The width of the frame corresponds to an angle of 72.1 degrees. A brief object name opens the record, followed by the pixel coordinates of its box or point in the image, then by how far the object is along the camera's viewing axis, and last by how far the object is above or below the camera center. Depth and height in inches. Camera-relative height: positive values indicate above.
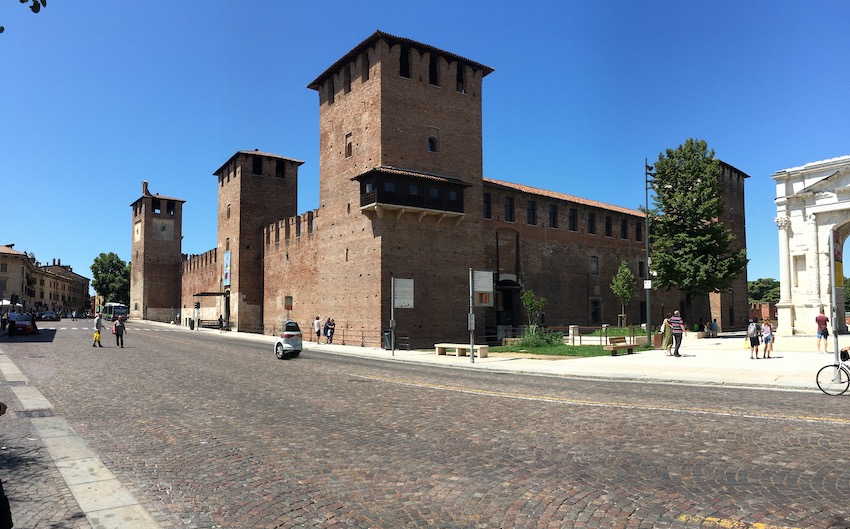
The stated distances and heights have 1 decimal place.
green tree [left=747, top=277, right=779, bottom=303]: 4337.4 +61.3
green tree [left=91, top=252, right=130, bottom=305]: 4357.8 +172.0
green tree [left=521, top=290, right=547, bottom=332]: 1636.3 -15.5
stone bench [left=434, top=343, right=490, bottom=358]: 997.8 -90.9
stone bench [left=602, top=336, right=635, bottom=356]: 994.6 -87.6
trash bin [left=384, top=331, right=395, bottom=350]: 1240.8 -88.5
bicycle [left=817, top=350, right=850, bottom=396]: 505.7 -73.7
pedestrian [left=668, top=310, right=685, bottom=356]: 953.7 -53.3
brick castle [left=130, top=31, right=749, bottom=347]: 1332.4 +202.1
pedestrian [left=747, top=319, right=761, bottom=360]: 880.4 -60.1
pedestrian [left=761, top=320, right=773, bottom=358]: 893.8 -62.4
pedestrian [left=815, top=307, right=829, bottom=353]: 940.0 -48.8
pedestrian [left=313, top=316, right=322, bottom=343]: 1422.4 -68.1
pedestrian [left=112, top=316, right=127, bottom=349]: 1107.9 -55.2
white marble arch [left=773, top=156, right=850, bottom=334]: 1321.4 +150.8
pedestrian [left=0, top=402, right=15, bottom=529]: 135.1 -49.6
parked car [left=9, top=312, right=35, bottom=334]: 1498.5 -57.8
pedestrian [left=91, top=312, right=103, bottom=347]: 1087.4 -52.7
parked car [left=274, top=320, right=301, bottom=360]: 929.4 -72.1
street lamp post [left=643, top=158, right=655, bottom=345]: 1160.4 +232.2
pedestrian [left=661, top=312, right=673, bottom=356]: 1015.6 -68.7
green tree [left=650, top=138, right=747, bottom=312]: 1513.3 +182.4
